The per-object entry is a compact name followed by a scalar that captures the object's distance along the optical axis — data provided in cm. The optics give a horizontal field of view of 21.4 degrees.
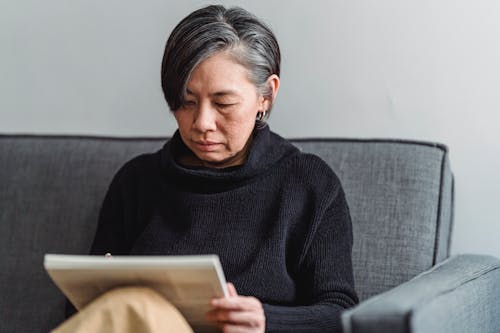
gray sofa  191
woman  181
